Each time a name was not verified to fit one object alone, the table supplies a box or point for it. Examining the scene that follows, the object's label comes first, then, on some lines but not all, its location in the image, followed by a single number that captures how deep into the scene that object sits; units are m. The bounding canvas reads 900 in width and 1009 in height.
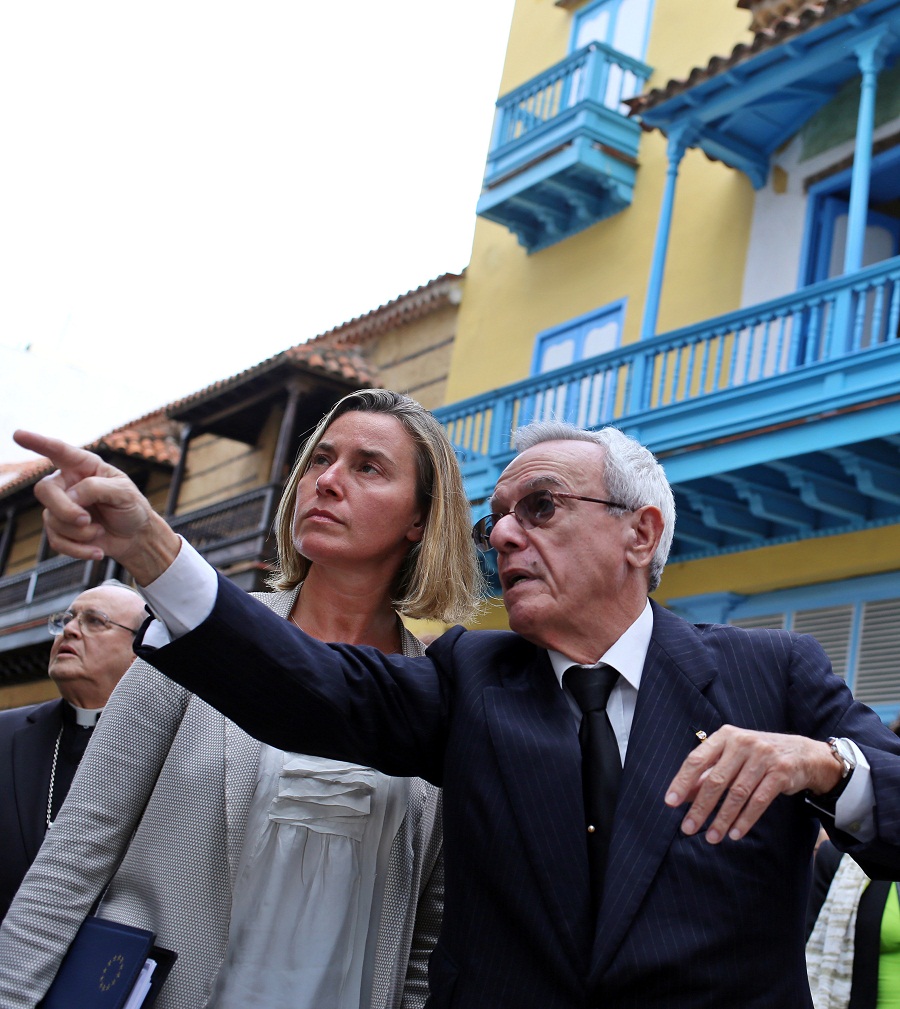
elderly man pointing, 2.17
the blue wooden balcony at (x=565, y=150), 14.05
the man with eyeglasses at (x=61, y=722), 3.93
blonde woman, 2.63
